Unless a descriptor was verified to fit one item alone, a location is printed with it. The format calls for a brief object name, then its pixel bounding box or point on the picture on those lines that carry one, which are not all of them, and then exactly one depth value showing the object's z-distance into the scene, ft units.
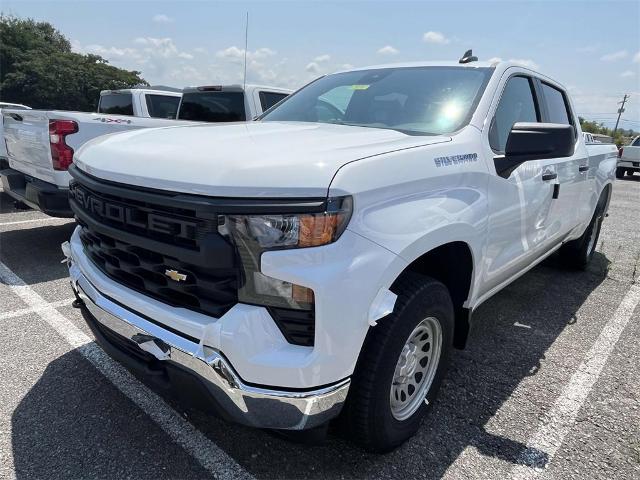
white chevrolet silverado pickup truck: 5.40
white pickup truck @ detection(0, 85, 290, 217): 14.57
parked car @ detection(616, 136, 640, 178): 60.54
